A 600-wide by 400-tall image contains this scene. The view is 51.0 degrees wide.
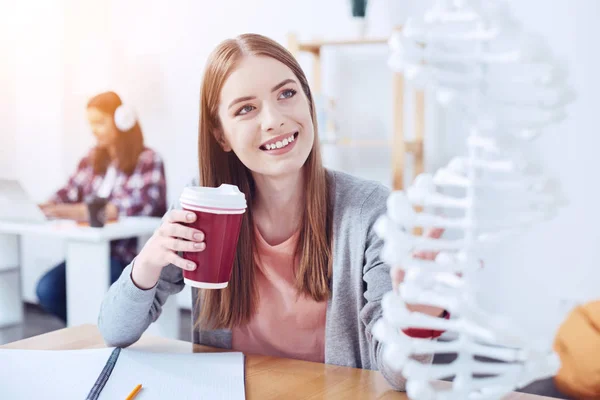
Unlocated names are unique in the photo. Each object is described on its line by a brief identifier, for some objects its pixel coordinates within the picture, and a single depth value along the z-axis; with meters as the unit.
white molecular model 0.50
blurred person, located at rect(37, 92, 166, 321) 2.70
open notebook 0.81
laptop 2.40
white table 2.30
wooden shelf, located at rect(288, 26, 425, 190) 2.59
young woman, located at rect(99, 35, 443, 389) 1.09
